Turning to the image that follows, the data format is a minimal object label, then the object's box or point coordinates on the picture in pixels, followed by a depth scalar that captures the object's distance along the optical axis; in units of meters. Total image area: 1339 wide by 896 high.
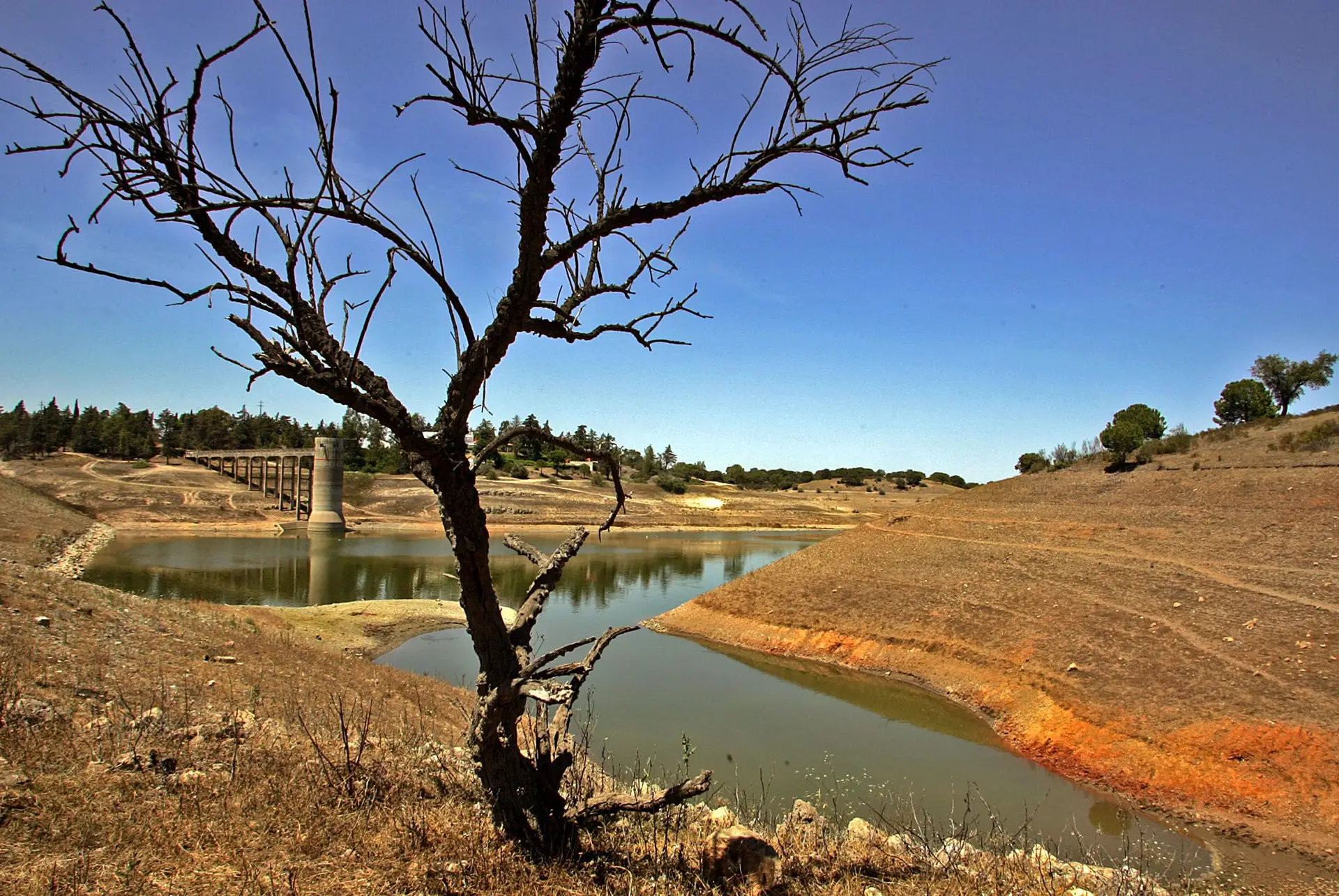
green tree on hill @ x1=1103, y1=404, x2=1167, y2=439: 31.97
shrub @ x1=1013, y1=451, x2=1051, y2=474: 42.41
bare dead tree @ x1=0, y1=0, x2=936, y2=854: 2.97
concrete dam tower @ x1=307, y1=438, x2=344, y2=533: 55.03
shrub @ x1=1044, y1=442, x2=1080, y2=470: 38.15
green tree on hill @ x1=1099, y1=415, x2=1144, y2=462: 30.25
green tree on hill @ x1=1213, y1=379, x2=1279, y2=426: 34.97
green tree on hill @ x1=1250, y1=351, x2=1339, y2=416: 35.84
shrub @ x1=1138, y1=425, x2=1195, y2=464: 30.06
